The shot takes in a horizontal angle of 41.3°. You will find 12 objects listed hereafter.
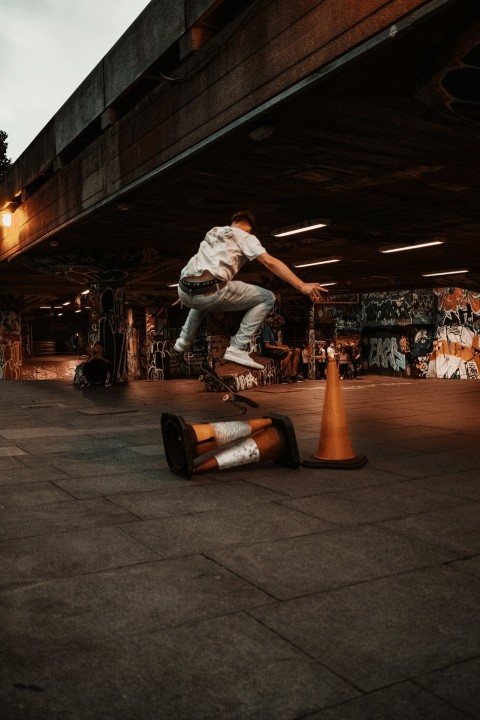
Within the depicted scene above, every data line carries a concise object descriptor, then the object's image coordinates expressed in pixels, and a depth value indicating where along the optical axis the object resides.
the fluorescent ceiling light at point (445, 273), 23.63
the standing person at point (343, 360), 27.14
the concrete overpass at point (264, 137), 6.59
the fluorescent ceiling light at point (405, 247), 17.27
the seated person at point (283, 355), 22.00
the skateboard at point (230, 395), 6.51
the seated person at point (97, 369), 18.70
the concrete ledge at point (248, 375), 18.97
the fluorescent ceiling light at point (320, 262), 20.53
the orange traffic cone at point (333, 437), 6.11
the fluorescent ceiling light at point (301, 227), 13.92
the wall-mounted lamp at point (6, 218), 19.45
